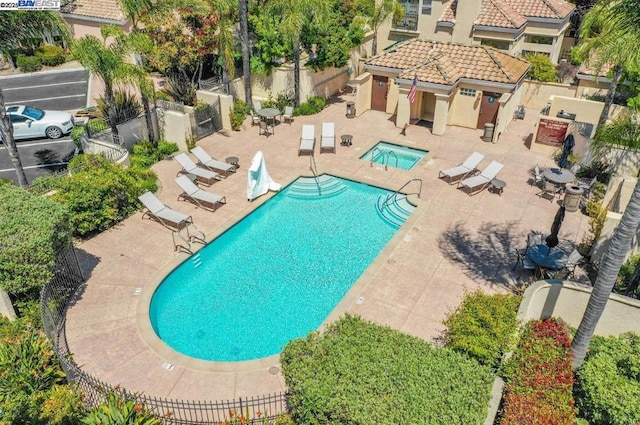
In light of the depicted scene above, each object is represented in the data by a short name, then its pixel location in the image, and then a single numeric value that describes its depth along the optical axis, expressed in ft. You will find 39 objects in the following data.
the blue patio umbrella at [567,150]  72.54
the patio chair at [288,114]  91.20
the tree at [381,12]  106.22
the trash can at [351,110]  93.76
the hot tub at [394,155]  79.20
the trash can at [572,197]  61.82
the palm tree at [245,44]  84.58
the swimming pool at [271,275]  46.29
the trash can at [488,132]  82.99
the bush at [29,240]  42.05
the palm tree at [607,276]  32.65
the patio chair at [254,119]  90.38
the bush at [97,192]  56.80
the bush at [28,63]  119.96
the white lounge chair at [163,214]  60.29
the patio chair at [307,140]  79.10
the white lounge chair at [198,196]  64.54
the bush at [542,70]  99.45
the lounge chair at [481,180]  67.62
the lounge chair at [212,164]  72.69
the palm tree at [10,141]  57.88
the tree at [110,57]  64.95
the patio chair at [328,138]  80.23
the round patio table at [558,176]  62.34
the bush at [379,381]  30.17
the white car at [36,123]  84.02
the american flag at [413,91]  82.28
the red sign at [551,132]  77.10
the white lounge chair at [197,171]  70.28
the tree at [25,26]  55.57
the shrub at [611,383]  35.04
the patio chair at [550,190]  67.31
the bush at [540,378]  33.12
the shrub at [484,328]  37.29
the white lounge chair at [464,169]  70.23
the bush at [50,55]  123.75
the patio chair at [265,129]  86.46
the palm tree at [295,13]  81.92
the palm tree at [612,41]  32.42
